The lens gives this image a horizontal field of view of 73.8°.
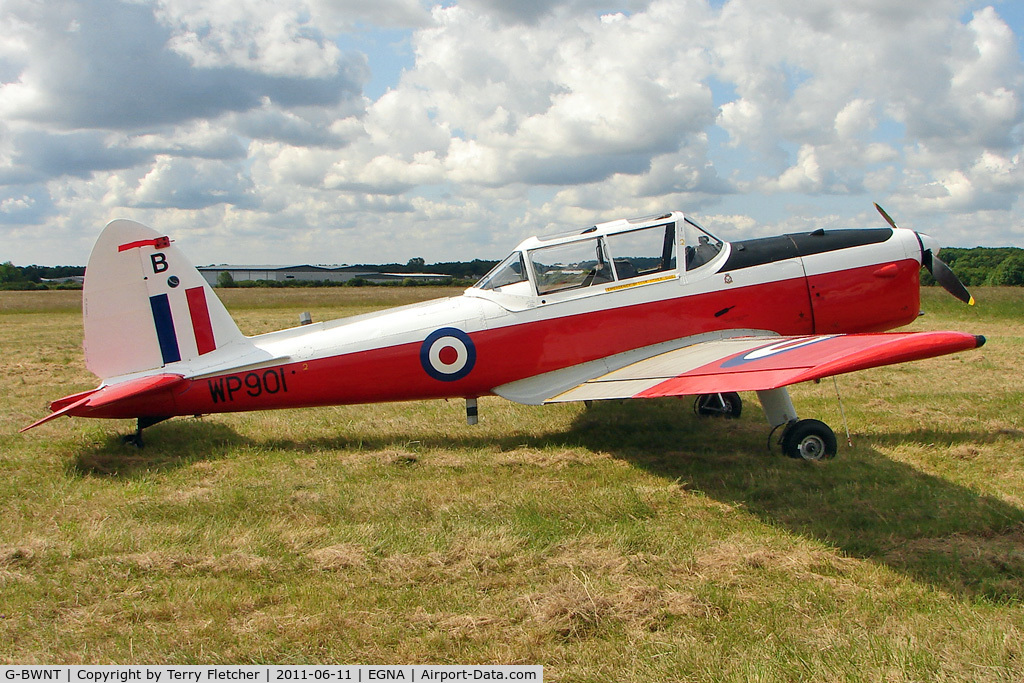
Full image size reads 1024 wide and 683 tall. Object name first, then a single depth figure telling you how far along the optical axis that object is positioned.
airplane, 6.68
